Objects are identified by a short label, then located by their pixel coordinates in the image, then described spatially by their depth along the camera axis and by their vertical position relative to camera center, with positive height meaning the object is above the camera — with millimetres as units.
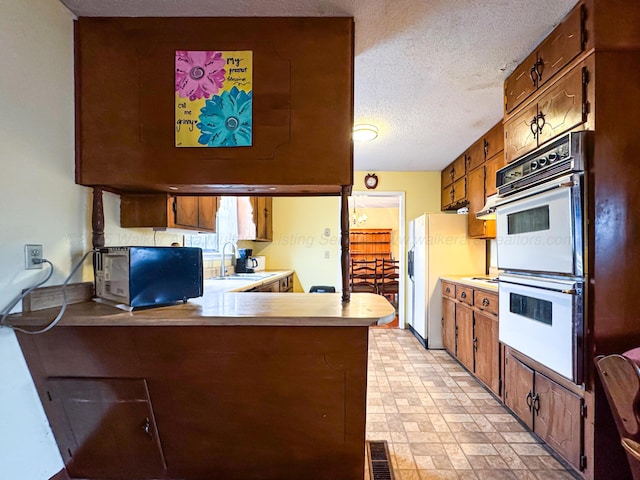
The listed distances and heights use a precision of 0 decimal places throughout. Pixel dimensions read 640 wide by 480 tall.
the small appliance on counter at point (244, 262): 3684 -234
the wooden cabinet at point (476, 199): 3242 +434
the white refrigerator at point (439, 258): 3639 -187
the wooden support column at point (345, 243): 1428 -6
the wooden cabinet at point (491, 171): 2869 +654
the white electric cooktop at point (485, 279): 2943 -360
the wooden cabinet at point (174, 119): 1426 +568
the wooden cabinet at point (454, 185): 3725 +693
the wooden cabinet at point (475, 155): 3223 +889
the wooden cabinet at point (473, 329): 2448 -779
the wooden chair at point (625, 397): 1025 -507
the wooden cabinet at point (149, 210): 1686 +166
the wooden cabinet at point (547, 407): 1540 -903
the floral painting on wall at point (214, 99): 1431 +629
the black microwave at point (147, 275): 1240 -133
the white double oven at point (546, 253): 1470 -66
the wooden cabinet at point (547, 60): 1471 +935
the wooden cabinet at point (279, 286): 2932 -466
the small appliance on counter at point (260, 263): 4238 -290
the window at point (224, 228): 3362 +157
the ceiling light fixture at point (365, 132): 2887 +993
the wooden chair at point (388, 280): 6395 -779
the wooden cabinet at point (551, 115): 1472 +662
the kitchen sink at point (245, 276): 3084 -343
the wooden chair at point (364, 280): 6489 -788
